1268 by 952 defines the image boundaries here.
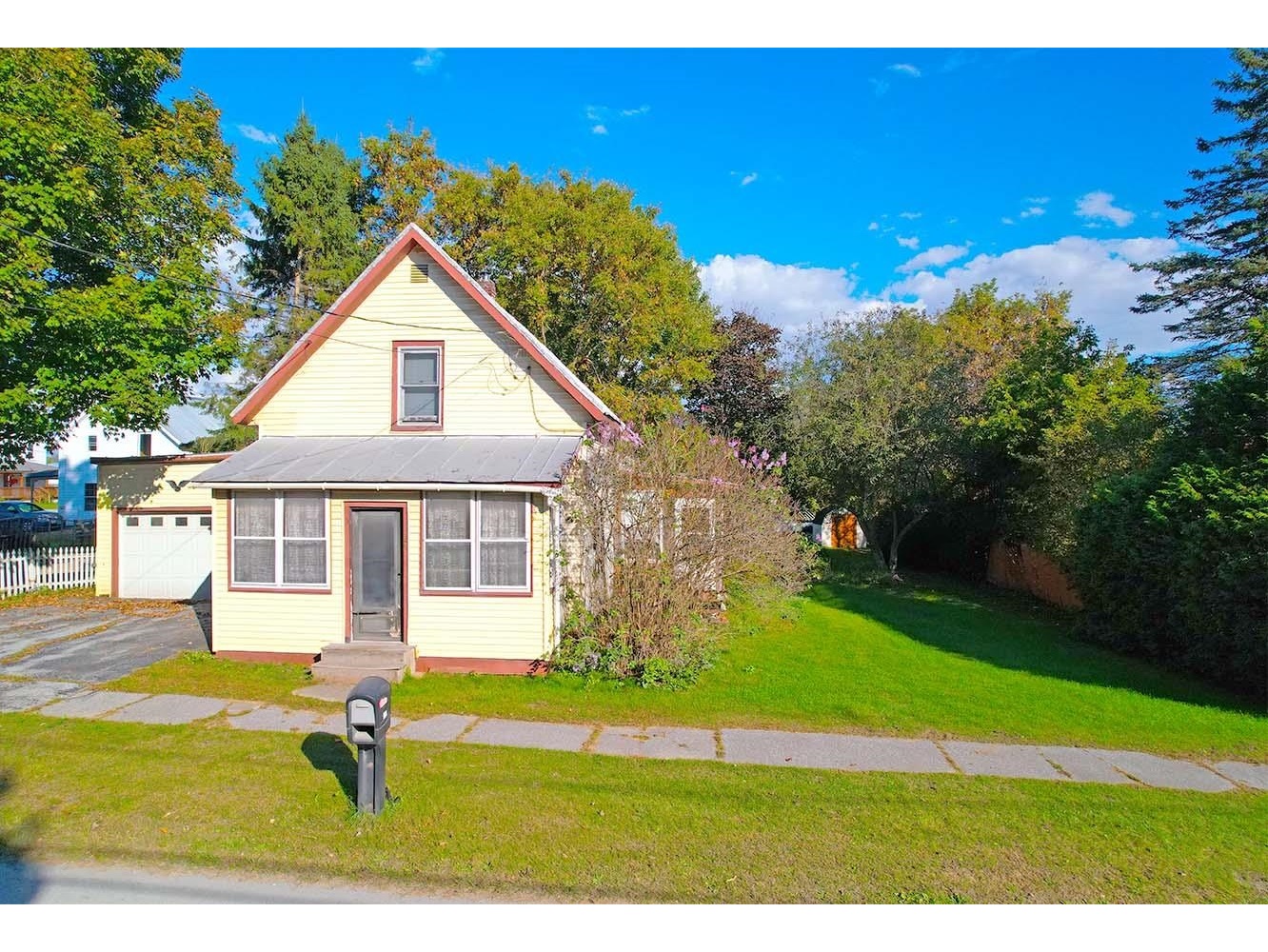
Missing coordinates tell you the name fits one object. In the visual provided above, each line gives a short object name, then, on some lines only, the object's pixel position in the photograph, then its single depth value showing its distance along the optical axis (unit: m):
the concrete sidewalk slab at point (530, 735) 7.93
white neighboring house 36.25
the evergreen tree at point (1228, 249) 21.95
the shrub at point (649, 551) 10.53
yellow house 11.16
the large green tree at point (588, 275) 22.31
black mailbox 5.68
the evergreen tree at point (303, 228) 29.56
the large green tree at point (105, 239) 13.59
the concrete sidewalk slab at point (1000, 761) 7.23
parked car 18.91
